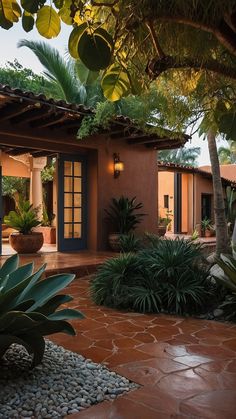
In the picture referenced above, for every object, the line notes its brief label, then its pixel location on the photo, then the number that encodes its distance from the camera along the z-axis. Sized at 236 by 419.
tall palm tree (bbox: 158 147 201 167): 34.78
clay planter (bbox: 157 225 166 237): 14.95
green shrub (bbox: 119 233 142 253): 9.58
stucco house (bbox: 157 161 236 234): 19.69
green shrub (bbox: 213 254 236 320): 5.05
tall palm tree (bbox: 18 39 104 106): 15.29
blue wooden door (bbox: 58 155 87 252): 10.66
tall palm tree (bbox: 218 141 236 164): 31.92
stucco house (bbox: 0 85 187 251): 9.04
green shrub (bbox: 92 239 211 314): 5.64
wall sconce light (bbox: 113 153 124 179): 11.16
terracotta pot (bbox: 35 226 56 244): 14.06
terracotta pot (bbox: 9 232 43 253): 10.01
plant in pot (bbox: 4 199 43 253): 10.02
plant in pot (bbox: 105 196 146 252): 10.71
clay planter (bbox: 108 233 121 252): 10.45
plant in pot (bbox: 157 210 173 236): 15.06
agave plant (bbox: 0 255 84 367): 3.02
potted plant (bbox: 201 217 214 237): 17.53
